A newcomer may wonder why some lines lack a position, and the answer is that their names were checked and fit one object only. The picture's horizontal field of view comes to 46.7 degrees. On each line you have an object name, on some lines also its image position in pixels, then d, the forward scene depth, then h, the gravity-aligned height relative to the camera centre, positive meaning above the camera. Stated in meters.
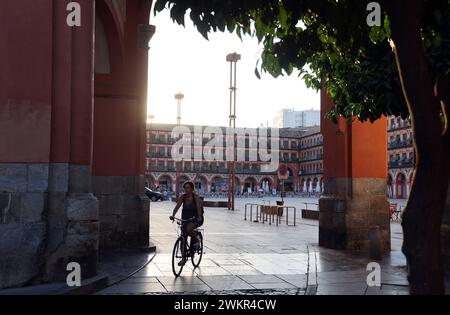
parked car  47.94 -1.61
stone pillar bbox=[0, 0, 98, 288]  7.04 +0.39
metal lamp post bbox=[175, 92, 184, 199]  42.63 +6.35
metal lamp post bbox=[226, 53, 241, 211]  33.03 +5.39
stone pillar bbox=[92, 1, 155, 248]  12.17 +0.93
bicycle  8.92 -1.28
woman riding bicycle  9.28 -0.58
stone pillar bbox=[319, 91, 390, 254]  12.36 -0.17
